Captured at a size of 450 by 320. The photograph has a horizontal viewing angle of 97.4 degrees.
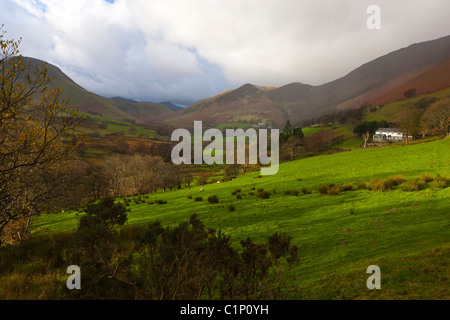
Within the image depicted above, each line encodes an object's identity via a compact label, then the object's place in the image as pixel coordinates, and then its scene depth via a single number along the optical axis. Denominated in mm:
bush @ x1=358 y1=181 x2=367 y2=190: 16406
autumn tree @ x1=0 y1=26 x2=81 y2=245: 6329
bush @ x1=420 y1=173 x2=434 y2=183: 15291
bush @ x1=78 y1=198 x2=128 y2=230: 6180
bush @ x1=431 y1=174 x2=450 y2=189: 13453
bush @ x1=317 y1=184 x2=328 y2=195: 16569
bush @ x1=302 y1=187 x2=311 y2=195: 17378
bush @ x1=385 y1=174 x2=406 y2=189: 15422
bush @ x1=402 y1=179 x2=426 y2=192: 13604
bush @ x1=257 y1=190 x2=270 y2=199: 17734
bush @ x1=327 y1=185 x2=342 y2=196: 15619
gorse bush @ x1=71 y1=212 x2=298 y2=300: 4012
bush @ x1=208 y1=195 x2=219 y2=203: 18278
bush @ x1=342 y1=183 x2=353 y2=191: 16445
